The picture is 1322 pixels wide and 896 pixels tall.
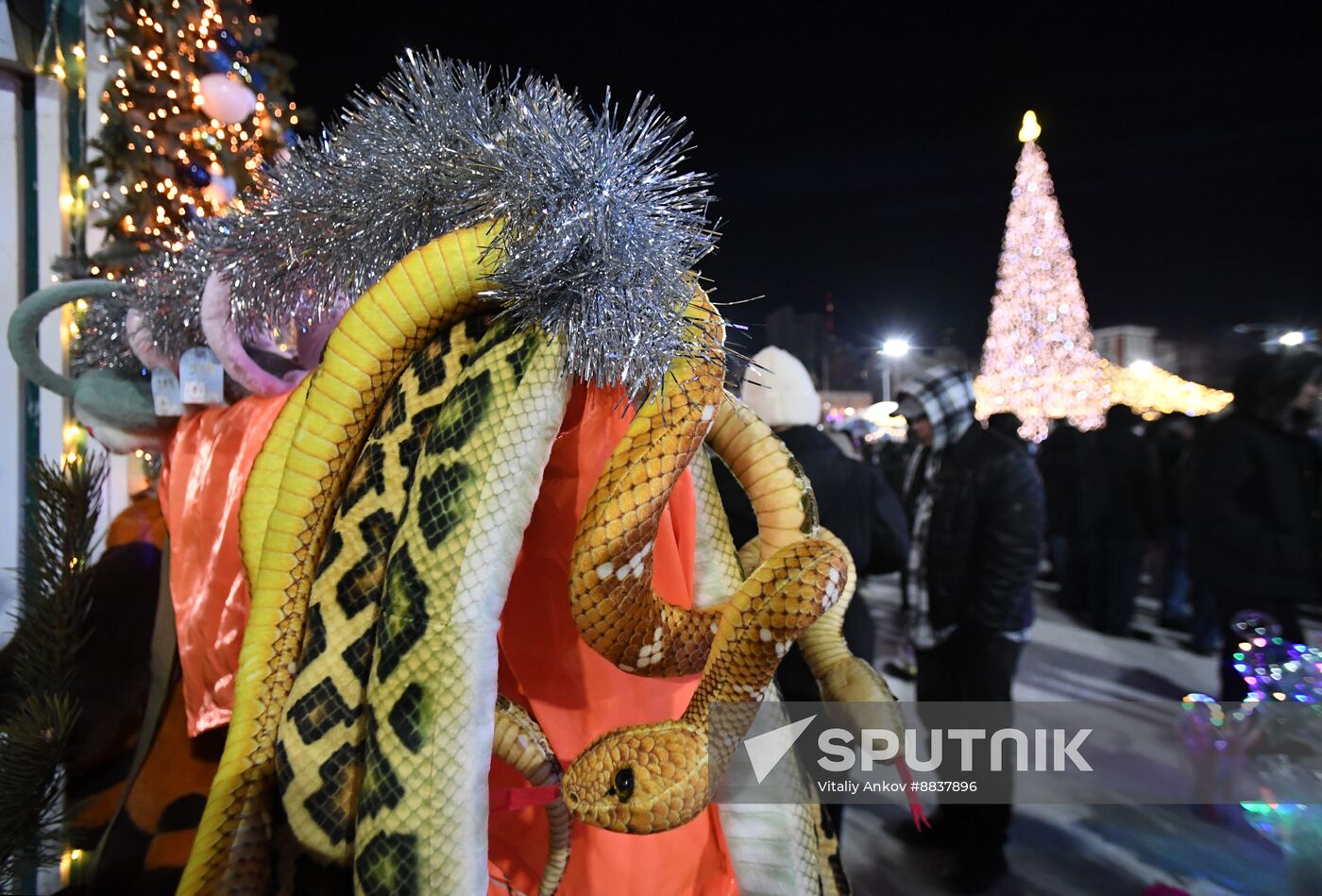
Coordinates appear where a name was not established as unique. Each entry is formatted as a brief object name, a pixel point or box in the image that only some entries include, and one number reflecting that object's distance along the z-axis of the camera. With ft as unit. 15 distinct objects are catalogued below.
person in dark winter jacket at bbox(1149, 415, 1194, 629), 16.24
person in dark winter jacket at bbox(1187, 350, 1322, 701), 8.84
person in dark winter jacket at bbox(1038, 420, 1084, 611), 17.70
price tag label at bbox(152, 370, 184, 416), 4.21
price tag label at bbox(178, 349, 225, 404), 3.96
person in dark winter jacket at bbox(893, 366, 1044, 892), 8.02
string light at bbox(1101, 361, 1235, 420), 43.04
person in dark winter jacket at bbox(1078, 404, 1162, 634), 15.83
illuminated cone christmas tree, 39.06
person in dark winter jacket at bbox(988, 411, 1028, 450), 9.47
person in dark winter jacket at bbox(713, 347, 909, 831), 6.49
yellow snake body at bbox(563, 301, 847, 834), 1.89
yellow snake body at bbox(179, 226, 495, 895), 2.06
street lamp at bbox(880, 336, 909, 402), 48.88
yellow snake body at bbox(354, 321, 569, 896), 1.75
